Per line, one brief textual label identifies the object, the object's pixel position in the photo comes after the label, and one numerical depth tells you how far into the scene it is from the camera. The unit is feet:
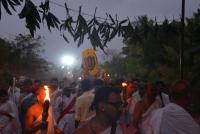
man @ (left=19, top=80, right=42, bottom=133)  12.40
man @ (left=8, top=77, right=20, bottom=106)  19.71
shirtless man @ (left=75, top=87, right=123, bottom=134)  6.97
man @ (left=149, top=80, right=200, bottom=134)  8.43
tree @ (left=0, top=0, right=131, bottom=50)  5.52
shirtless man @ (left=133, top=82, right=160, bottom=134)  11.48
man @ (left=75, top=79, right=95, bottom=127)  12.68
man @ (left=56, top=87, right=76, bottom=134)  14.36
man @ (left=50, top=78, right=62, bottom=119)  17.57
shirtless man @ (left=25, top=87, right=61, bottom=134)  10.05
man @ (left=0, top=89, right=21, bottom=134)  11.51
